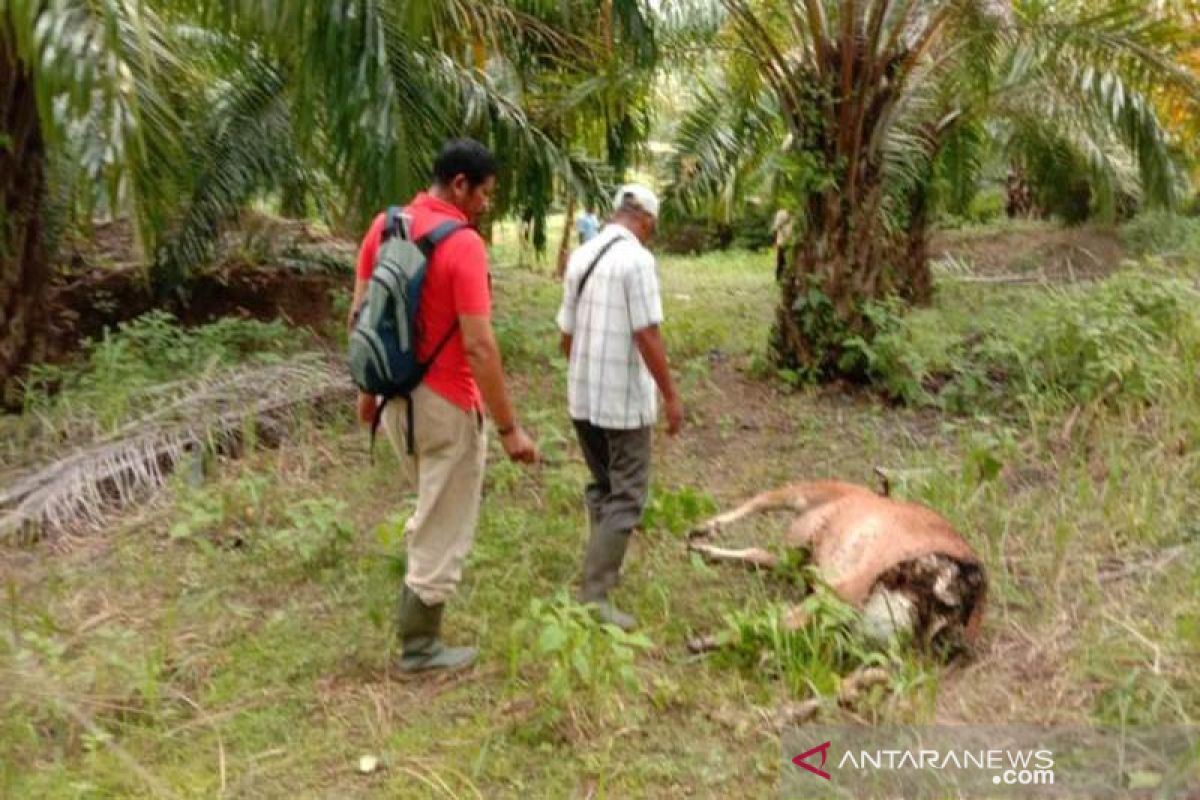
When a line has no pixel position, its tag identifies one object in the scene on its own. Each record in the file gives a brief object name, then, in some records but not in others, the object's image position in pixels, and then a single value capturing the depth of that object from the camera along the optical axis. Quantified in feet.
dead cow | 12.87
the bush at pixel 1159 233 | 44.86
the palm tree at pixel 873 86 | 23.43
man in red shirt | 11.76
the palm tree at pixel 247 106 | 15.79
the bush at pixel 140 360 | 20.58
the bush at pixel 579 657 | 11.44
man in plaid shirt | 13.65
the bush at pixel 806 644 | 12.23
